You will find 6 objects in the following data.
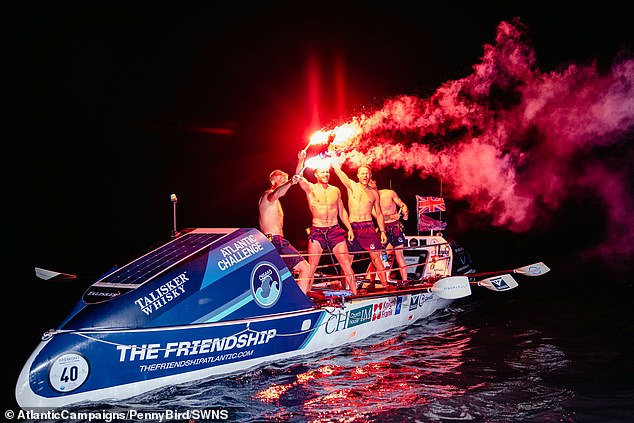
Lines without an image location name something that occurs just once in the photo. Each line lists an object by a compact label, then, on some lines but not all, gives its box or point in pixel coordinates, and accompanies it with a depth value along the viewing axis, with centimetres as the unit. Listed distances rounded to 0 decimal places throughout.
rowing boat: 624
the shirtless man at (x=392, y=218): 1258
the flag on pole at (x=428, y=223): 1311
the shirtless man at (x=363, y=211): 1109
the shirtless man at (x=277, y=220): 903
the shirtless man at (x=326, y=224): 997
